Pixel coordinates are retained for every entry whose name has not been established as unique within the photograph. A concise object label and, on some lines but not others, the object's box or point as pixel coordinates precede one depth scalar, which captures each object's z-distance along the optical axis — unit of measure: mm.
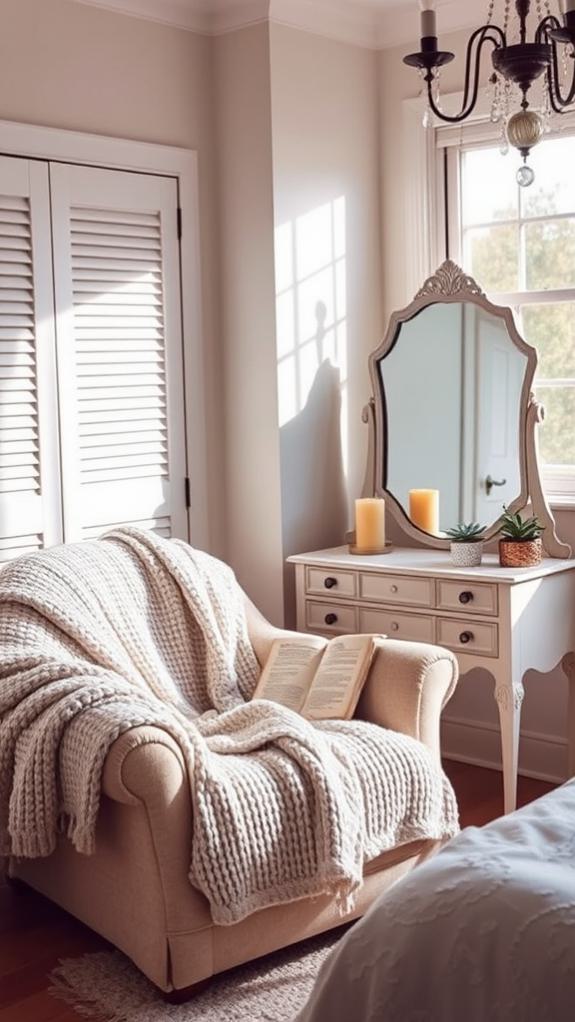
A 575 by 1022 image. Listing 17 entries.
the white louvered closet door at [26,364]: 3525
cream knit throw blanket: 2572
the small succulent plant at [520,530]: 3568
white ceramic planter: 3631
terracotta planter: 3561
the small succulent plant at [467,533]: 3654
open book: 3107
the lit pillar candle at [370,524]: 3918
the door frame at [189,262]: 3717
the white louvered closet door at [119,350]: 3686
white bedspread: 1535
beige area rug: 2566
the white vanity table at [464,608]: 3432
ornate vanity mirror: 3750
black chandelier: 1989
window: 3855
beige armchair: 2510
